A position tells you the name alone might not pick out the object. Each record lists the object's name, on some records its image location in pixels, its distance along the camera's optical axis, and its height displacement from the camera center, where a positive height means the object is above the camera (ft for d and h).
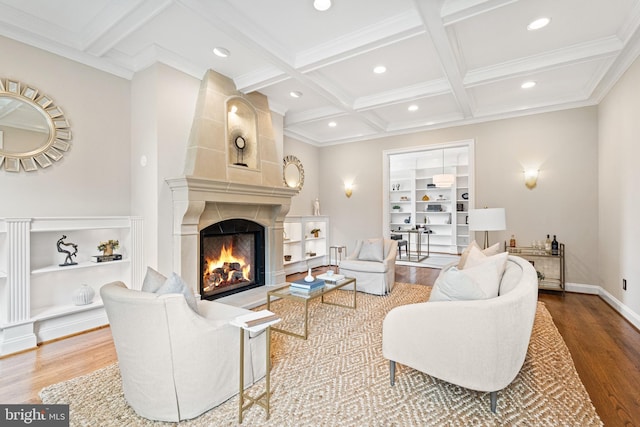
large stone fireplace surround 11.32 +1.44
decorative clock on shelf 13.39 +2.96
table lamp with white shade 13.84 -0.26
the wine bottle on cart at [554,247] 14.90 -1.69
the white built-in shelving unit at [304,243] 19.42 -1.99
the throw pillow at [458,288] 6.24 -1.56
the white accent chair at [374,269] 14.05 -2.66
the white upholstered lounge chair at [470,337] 5.57 -2.43
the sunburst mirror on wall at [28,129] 9.14 +2.74
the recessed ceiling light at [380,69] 12.15 +5.90
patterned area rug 5.70 -3.87
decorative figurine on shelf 22.26 +0.44
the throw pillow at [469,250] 10.54 -1.42
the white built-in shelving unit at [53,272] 8.54 -1.94
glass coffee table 9.45 -2.65
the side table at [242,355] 5.61 -2.70
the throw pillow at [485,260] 8.09 -1.37
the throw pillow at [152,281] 6.63 -1.50
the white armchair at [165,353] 5.44 -2.61
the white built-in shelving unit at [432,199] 28.86 +1.47
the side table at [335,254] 21.91 -2.98
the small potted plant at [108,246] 10.78 -1.14
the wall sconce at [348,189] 22.15 +1.82
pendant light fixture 25.19 +2.82
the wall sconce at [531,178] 15.90 +1.86
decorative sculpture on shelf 9.93 -1.18
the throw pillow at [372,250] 15.25 -1.88
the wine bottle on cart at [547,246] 15.13 -1.66
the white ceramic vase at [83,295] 9.98 -2.68
